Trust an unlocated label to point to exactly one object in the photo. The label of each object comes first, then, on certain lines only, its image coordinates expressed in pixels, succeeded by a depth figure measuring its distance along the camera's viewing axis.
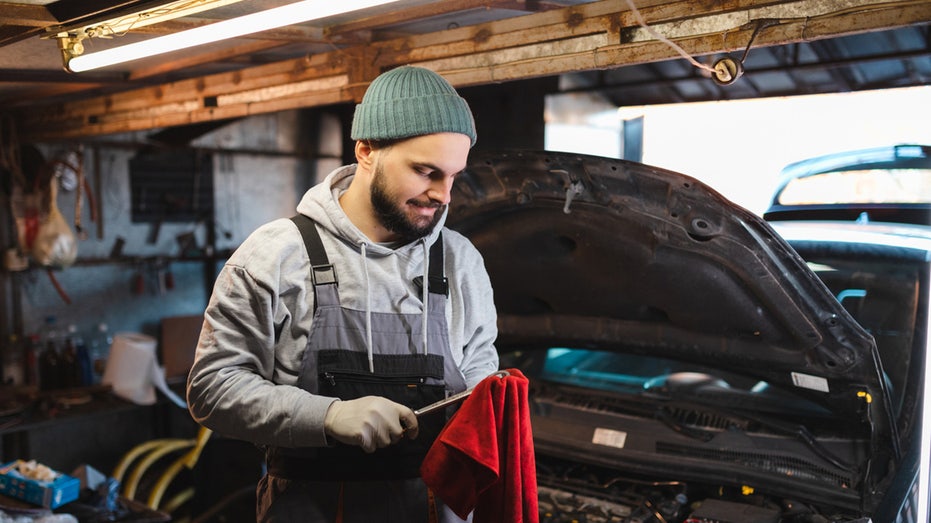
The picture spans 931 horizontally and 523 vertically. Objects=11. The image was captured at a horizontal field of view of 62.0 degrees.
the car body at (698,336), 2.42
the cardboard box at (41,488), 3.29
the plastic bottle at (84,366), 5.59
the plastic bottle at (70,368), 5.51
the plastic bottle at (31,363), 5.61
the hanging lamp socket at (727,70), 1.97
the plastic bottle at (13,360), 5.56
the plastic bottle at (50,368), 5.51
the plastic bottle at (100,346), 6.08
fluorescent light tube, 1.64
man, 1.66
